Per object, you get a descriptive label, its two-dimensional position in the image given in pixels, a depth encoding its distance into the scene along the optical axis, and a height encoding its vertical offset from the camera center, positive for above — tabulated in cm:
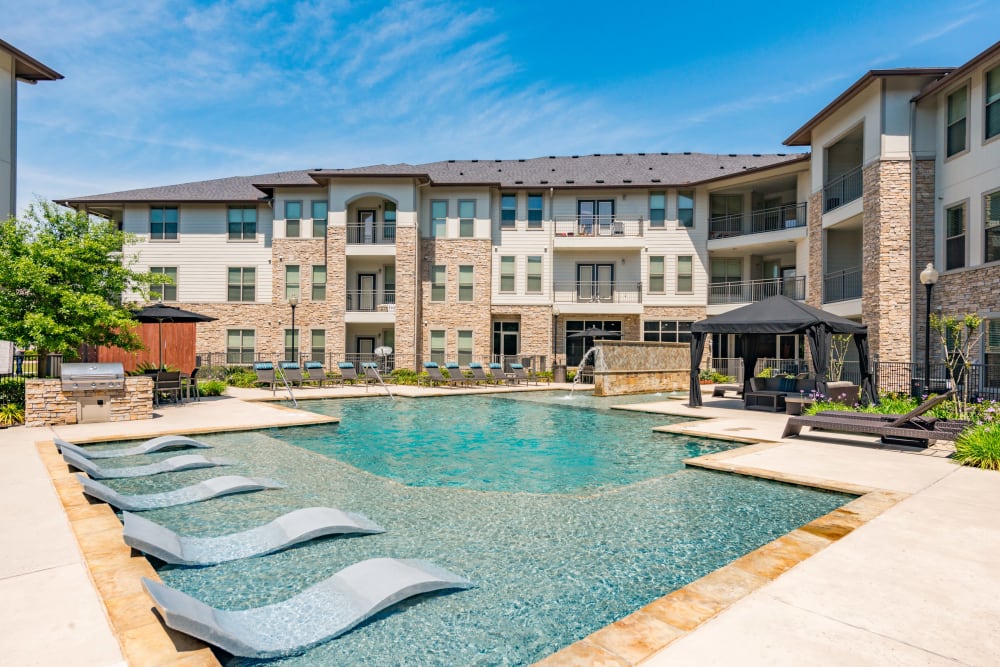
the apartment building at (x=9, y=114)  1733 +715
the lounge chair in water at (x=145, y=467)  674 -175
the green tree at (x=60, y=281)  1082 +112
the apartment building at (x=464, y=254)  2597 +420
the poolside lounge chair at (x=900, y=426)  831 -133
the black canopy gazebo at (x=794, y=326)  1271 +37
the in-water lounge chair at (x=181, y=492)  550 -176
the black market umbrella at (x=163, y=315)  1458 +56
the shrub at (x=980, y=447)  719 -142
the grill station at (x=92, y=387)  1062 -105
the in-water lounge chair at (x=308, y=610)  279 -167
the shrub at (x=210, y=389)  1752 -172
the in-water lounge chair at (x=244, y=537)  408 -171
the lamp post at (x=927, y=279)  1188 +141
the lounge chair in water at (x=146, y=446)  763 -173
